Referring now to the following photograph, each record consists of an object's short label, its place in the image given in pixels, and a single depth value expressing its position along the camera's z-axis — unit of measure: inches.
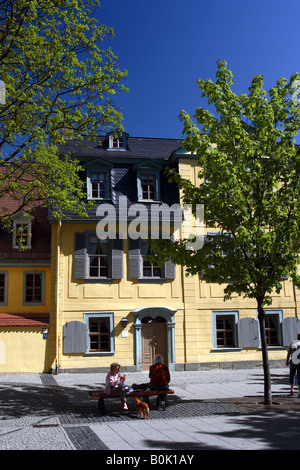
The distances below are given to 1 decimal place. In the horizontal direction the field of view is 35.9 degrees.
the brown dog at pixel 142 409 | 370.6
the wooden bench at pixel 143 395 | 389.4
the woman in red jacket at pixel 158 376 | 413.7
